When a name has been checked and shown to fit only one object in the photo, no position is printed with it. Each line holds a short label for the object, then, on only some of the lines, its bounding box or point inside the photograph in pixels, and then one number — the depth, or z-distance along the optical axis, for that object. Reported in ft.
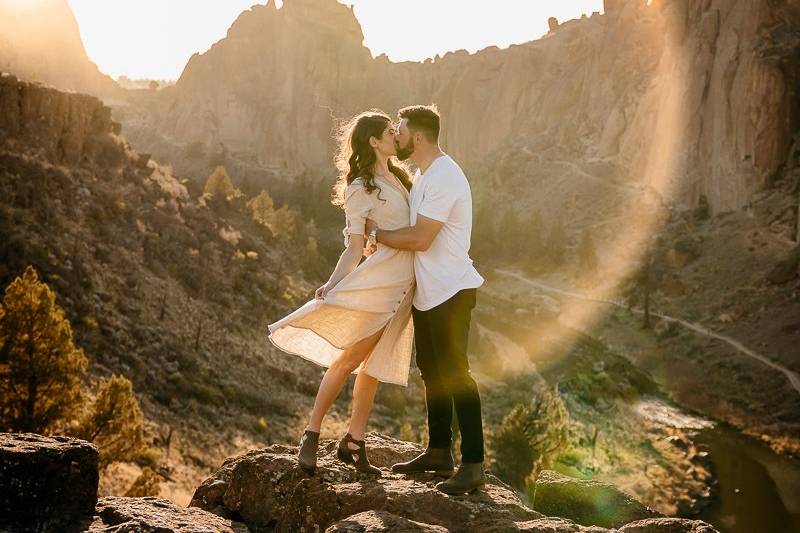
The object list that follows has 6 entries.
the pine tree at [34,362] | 52.42
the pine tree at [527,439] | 83.92
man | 17.61
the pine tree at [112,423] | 55.26
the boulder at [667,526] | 14.57
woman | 18.53
